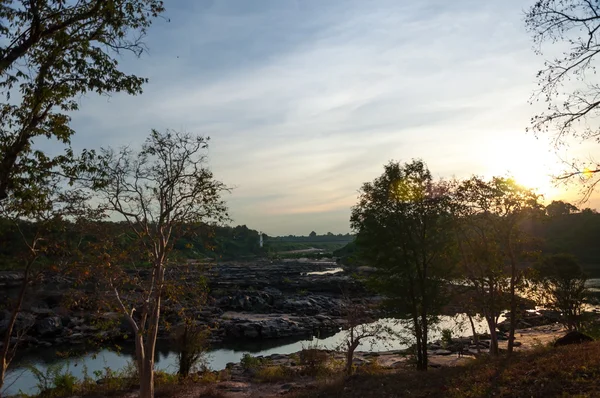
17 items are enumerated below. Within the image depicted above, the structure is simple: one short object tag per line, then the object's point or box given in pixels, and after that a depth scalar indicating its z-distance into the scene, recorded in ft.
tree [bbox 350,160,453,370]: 71.31
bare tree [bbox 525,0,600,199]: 32.58
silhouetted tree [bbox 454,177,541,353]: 66.13
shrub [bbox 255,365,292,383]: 73.92
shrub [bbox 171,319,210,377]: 75.61
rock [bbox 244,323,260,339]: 153.38
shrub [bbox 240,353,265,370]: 88.89
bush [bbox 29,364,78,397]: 62.18
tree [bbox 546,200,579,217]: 70.04
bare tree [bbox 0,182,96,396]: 48.60
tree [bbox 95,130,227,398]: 52.85
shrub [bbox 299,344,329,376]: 77.07
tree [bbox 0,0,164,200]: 27.66
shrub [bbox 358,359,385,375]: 74.74
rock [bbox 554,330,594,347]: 61.00
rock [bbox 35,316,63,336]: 146.42
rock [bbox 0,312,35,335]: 145.38
